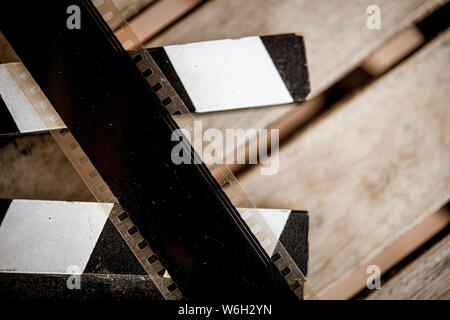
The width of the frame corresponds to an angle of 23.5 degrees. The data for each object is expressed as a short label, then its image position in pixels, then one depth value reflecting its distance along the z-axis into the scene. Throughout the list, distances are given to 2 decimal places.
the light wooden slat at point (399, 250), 0.30
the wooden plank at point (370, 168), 0.30
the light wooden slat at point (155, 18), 0.31
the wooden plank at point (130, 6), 0.31
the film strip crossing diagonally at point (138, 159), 0.29
